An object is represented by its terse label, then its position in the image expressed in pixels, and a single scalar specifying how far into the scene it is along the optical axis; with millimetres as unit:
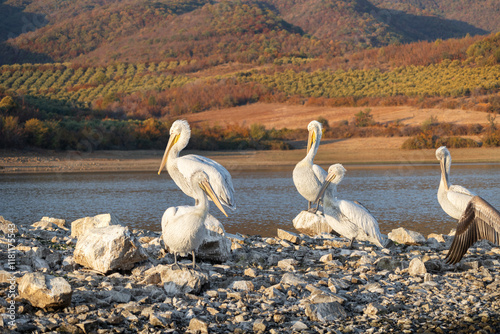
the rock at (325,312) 7937
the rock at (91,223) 12617
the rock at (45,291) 7539
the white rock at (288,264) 10711
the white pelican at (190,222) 9320
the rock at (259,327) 7516
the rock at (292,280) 9269
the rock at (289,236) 13320
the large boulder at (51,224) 15219
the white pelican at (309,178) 16344
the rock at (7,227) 12939
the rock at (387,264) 10922
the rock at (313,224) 16125
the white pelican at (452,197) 13805
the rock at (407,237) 13789
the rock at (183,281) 8656
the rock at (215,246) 10868
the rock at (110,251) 9484
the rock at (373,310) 8250
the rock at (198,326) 7397
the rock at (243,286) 9016
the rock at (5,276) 8484
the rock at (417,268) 10358
